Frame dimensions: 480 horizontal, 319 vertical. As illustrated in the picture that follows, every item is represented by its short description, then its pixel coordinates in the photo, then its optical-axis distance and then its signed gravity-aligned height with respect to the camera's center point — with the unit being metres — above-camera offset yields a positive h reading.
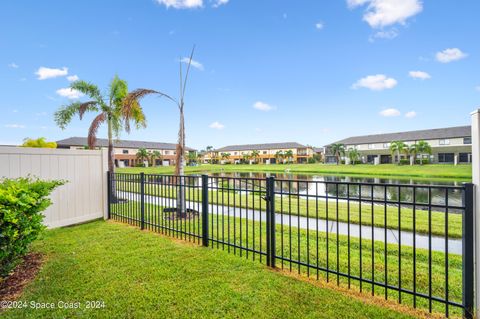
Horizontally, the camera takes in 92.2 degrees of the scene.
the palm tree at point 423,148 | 43.31 +1.39
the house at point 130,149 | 52.57 +2.73
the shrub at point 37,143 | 6.91 +0.54
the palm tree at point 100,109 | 11.24 +2.51
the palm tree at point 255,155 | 73.75 +0.81
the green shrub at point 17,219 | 2.80 -0.77
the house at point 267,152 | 71.38 +1.73
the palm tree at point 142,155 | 55.12 +0.97
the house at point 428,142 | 42.44 +2.53
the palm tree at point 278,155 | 69.88 +0.66
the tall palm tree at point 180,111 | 7.42 +1.65
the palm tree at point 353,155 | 53.84 +0.30
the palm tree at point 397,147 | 45.47 +1.71
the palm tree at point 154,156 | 58.29 +0.74
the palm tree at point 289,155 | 68.56 +0.61
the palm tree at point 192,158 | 67.05 +0.11
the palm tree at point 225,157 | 81.62 +0.50
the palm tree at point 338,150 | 57.56 +1.67
